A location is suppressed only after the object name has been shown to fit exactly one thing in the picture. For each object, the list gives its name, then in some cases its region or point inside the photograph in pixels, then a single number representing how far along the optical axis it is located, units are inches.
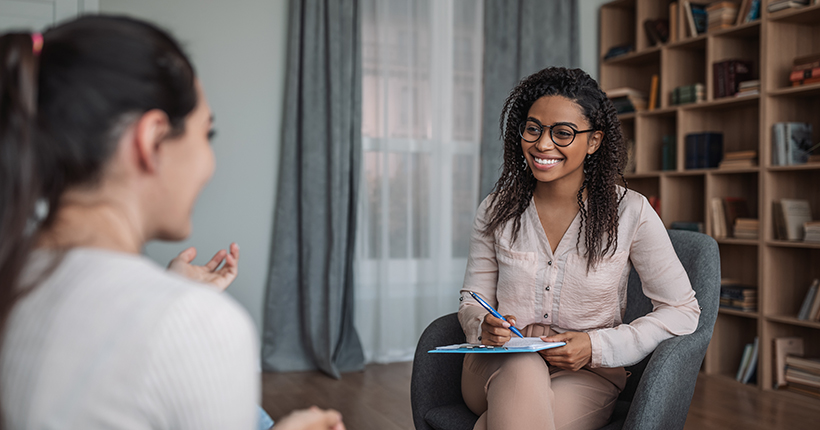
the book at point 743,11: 126.0
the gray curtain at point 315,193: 131.3
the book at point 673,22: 142.1
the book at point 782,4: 116.1
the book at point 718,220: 132.5
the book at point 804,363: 114.6
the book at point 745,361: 126.0
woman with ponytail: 19.7
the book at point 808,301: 115.6
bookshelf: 121.1
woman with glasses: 53.8
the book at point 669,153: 144.7
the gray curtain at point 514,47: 148.3
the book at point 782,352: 119.3
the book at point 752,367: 124.0
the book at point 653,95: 147.9
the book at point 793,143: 118.0
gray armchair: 48.9
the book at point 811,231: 113.5
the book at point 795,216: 118.3
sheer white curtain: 138.9
